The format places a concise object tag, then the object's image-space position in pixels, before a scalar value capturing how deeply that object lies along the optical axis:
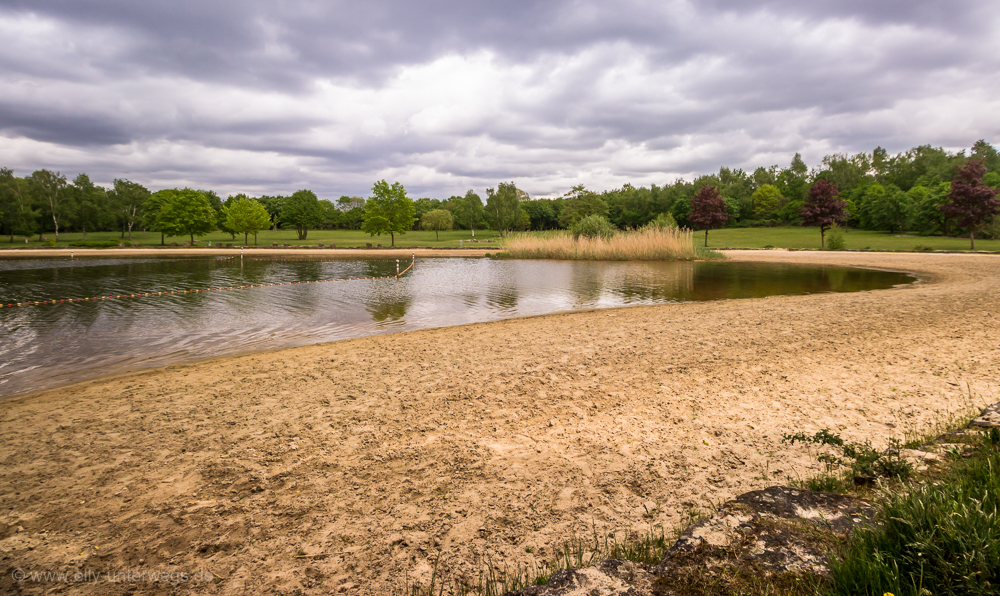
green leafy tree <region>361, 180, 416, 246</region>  51.47
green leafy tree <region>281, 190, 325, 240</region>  71.56
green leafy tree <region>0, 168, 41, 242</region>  58.62
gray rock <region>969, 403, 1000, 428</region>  3.69
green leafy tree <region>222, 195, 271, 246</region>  54.97
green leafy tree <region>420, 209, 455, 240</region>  89.78
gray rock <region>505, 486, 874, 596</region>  2.14
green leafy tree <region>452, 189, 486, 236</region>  73.06
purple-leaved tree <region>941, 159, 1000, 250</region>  33.06
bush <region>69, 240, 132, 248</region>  49.53
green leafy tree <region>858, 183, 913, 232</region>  55.38
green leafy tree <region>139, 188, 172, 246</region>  66.06
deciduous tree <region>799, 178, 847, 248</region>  37.50
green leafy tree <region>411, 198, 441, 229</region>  132.84
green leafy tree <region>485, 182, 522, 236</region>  67.25
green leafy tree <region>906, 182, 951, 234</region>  50.16
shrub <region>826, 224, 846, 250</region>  38.28
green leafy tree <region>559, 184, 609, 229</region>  73.19
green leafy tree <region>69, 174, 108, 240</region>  69.06
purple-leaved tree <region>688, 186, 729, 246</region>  43.94
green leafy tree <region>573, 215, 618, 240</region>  35.25
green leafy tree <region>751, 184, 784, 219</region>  78.53
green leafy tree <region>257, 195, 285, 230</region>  98.03
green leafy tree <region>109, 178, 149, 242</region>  71.38
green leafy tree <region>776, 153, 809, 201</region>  79.06
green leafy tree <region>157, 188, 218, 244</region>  53.34
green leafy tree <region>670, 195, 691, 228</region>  77.94
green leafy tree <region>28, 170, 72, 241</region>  65.25
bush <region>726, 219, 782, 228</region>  75.48
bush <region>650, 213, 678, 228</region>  38.34
